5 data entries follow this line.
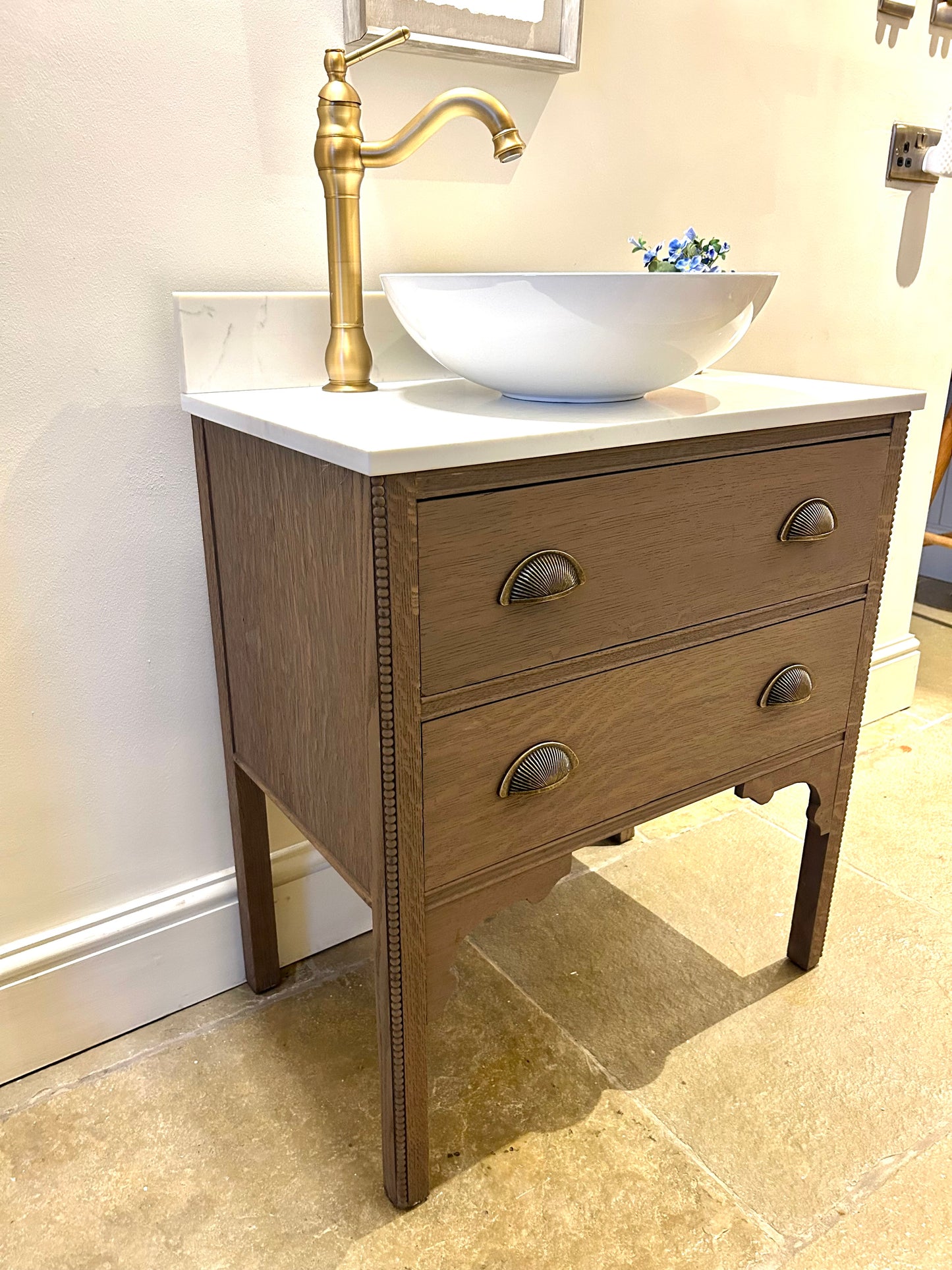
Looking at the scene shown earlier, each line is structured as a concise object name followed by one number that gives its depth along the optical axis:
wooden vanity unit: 0.78
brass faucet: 0.95
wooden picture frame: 1.04
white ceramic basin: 0.79
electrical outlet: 1.65
